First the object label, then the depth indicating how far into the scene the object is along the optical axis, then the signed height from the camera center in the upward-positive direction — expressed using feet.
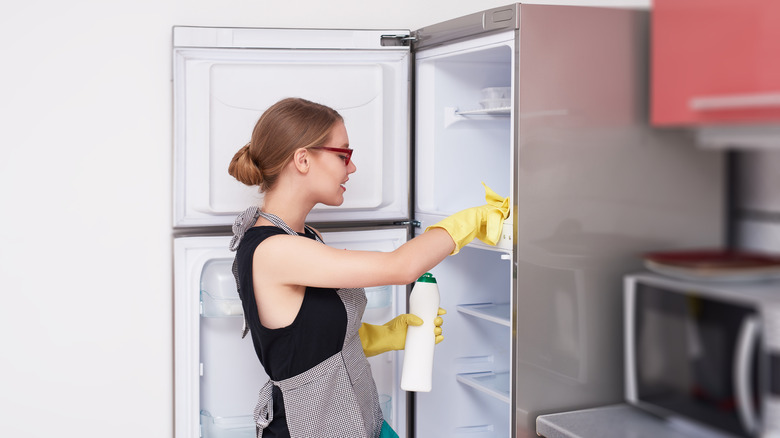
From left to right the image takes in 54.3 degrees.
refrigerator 5.37 +0.13
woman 5.57 -0.51
